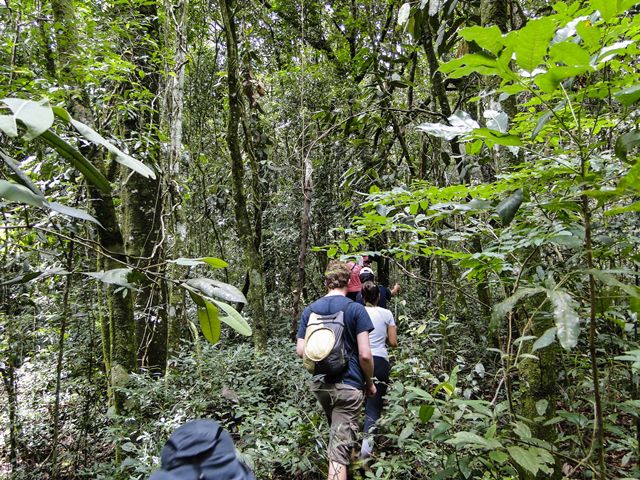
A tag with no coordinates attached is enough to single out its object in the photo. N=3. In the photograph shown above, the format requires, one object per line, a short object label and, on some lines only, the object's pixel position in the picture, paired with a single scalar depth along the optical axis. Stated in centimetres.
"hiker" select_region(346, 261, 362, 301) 448
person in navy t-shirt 274
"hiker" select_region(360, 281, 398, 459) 328
